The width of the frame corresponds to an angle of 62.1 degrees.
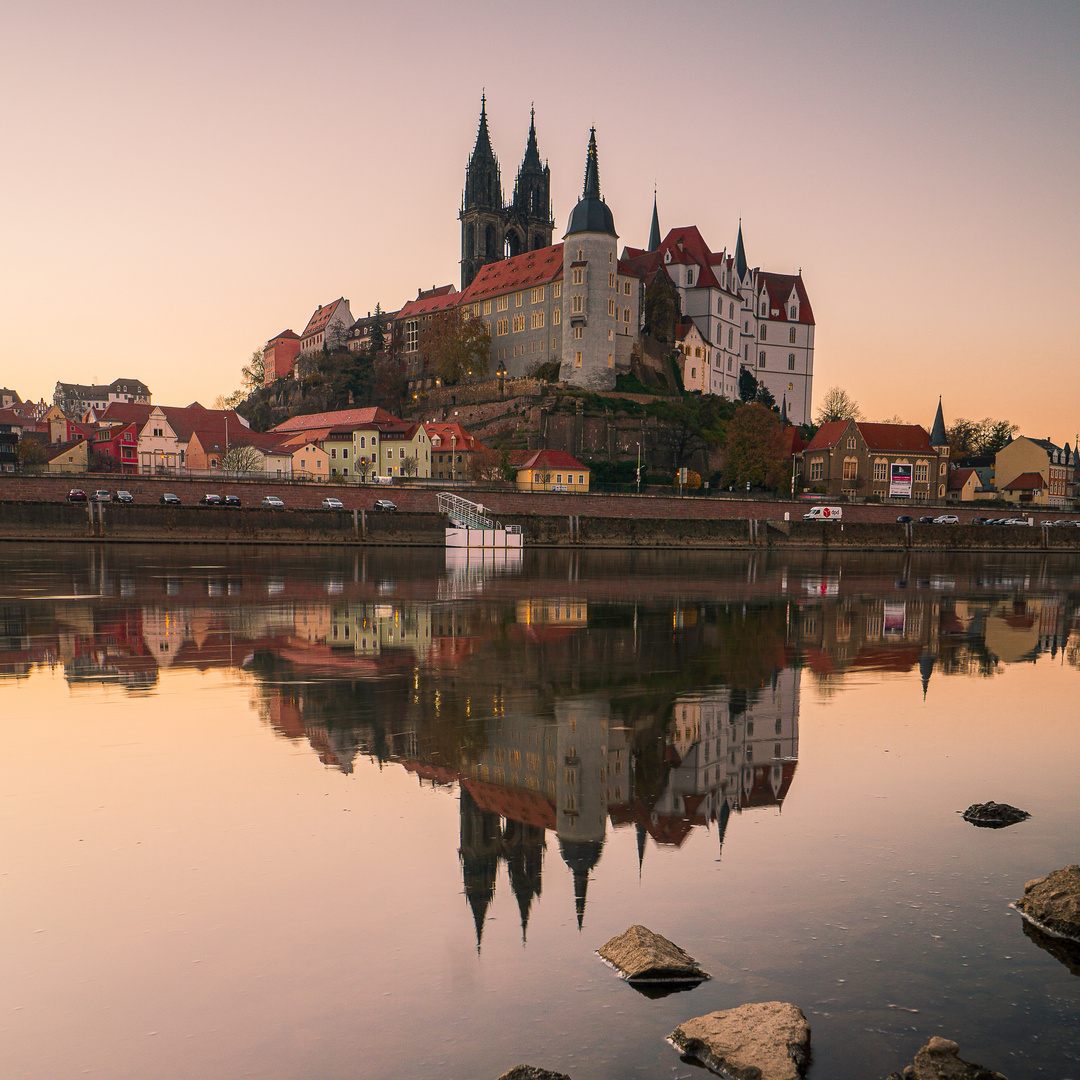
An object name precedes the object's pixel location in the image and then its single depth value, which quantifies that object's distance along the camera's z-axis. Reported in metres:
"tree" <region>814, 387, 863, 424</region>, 155.38
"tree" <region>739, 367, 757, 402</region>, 135.50
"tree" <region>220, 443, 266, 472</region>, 106.69
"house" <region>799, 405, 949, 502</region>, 106.06
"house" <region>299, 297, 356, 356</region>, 160.88
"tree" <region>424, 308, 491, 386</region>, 122.94
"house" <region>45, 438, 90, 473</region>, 111.38
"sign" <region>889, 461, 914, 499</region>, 108.84
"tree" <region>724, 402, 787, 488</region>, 95.62
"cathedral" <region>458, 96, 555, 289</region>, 155.38
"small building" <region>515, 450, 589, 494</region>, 92.56
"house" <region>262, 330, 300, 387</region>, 171.62
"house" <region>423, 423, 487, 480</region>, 105.62
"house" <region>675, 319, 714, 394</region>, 122.19
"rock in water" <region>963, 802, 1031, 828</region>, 8.34
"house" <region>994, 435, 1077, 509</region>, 125.00
